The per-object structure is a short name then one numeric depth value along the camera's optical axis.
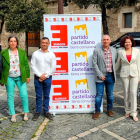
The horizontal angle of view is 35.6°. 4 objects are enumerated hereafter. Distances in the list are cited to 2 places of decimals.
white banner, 4.39
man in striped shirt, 4.22
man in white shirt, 4.19
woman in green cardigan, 4.07
